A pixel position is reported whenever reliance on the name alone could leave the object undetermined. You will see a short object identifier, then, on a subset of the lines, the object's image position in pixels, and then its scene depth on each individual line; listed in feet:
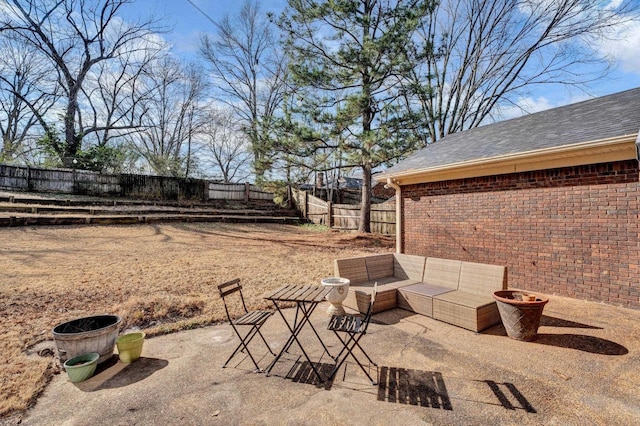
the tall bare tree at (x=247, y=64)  74.18
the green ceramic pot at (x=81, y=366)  9.09
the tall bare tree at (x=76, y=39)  55.21
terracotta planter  11.64
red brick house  15.08
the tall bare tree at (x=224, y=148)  83.15
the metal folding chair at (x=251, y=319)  9.83
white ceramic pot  14.10
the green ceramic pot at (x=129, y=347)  10.30
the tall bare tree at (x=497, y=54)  38.19
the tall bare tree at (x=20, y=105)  58.44
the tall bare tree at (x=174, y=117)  77.36
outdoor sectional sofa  13.28
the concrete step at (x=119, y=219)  33.22
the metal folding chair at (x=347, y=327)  9.24
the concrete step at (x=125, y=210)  37.76
